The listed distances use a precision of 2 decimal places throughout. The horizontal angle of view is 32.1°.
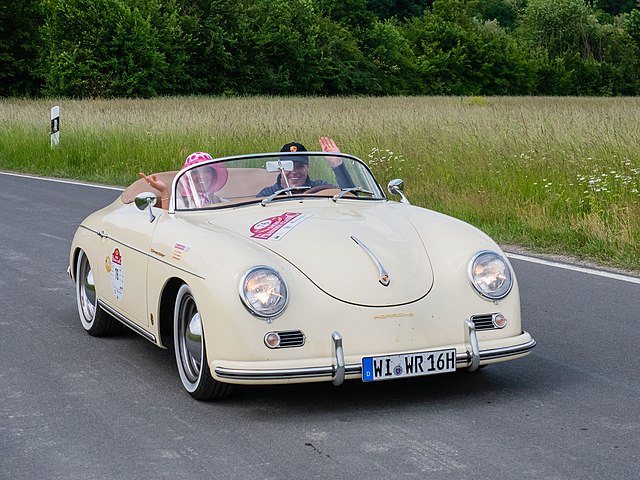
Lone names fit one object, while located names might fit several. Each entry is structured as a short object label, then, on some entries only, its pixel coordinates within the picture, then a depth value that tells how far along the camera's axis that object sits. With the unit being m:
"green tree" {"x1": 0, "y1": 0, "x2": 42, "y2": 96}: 64.31
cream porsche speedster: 5.13
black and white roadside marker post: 22.62
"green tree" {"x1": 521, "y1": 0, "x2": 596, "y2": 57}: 92.12
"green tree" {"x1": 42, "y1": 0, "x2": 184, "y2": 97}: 57.44
